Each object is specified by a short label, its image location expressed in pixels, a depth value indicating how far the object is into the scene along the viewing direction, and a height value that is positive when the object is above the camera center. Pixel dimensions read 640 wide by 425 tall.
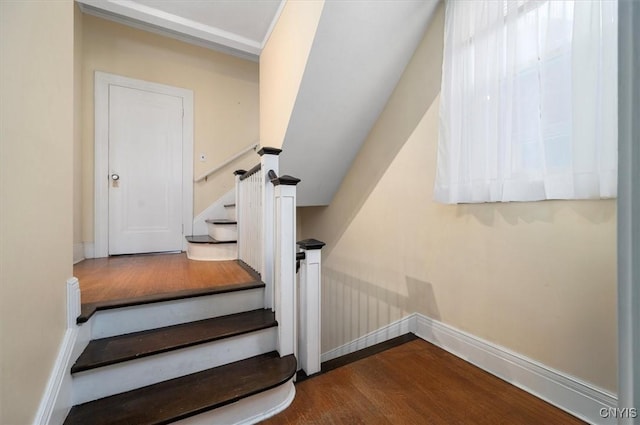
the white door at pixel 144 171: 3.04 +0.51
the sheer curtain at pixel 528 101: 1.13 +0.57
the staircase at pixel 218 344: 1.23 -0.71
